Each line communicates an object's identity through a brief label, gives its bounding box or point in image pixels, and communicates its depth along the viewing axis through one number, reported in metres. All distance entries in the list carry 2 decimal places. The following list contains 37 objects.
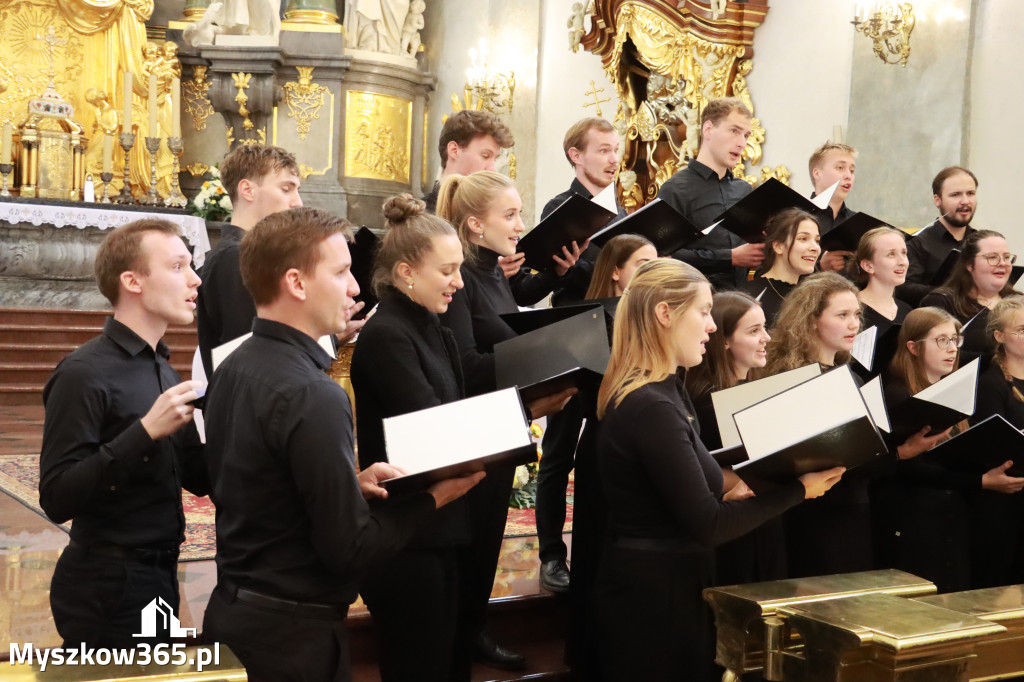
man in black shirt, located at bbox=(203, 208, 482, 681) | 1.93
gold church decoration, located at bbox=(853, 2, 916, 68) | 6.97
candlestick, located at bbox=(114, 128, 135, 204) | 9.84
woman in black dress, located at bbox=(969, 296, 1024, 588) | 3.86
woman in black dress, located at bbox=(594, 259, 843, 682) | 2.55
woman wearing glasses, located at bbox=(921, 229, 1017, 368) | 4.48
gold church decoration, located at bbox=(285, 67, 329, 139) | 10.96
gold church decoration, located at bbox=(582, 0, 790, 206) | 8.45
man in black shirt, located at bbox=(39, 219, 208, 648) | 2.26
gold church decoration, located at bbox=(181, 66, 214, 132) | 11.09
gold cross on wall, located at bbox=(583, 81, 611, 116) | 10.02
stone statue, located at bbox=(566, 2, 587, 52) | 9.94
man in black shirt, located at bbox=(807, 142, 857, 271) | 4.86
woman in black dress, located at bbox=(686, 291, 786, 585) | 3.06
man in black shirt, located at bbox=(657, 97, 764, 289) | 4.39
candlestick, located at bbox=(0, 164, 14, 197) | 9.48
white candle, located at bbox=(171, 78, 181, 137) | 10.18
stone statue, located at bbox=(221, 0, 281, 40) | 10.75
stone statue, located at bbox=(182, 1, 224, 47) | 10.73
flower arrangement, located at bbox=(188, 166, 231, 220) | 9.32
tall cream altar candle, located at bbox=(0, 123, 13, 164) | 9.60
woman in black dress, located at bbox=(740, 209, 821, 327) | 4.02
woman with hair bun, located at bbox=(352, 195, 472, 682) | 2.49
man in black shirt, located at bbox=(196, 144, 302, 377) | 2.99
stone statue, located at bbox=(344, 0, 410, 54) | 11.10
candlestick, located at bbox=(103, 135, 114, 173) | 9.87
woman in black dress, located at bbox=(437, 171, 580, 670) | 3.07
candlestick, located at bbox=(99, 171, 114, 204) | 9.76
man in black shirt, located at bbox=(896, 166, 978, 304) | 4.87
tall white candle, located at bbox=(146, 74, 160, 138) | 10.41
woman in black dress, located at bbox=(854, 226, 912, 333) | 4.17
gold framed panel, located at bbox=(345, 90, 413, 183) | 11.16
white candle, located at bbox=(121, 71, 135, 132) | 9.98
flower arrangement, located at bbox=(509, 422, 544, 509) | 5.12
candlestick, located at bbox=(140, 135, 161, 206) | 10.08
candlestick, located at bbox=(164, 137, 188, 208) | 10.15
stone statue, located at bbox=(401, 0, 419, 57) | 11.38
